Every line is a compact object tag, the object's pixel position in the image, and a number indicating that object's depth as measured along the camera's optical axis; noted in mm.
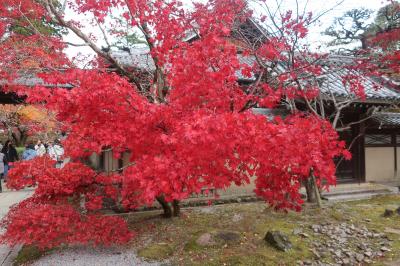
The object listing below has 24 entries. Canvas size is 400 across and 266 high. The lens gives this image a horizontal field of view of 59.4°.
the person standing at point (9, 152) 16969
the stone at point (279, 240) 6555
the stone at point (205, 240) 6895
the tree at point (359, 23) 21644
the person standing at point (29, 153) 16391
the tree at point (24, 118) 17641
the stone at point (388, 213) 9023
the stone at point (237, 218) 8727
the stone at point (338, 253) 6453
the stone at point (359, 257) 6396
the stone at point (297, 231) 7328
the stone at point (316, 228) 7564
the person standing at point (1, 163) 14781
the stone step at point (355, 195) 11921
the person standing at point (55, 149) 17062
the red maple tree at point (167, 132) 4527
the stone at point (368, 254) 6543
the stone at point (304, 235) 7191
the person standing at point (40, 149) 17203
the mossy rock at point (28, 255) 6707
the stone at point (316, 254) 6379
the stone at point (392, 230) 7741
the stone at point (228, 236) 7101
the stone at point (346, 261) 6249
